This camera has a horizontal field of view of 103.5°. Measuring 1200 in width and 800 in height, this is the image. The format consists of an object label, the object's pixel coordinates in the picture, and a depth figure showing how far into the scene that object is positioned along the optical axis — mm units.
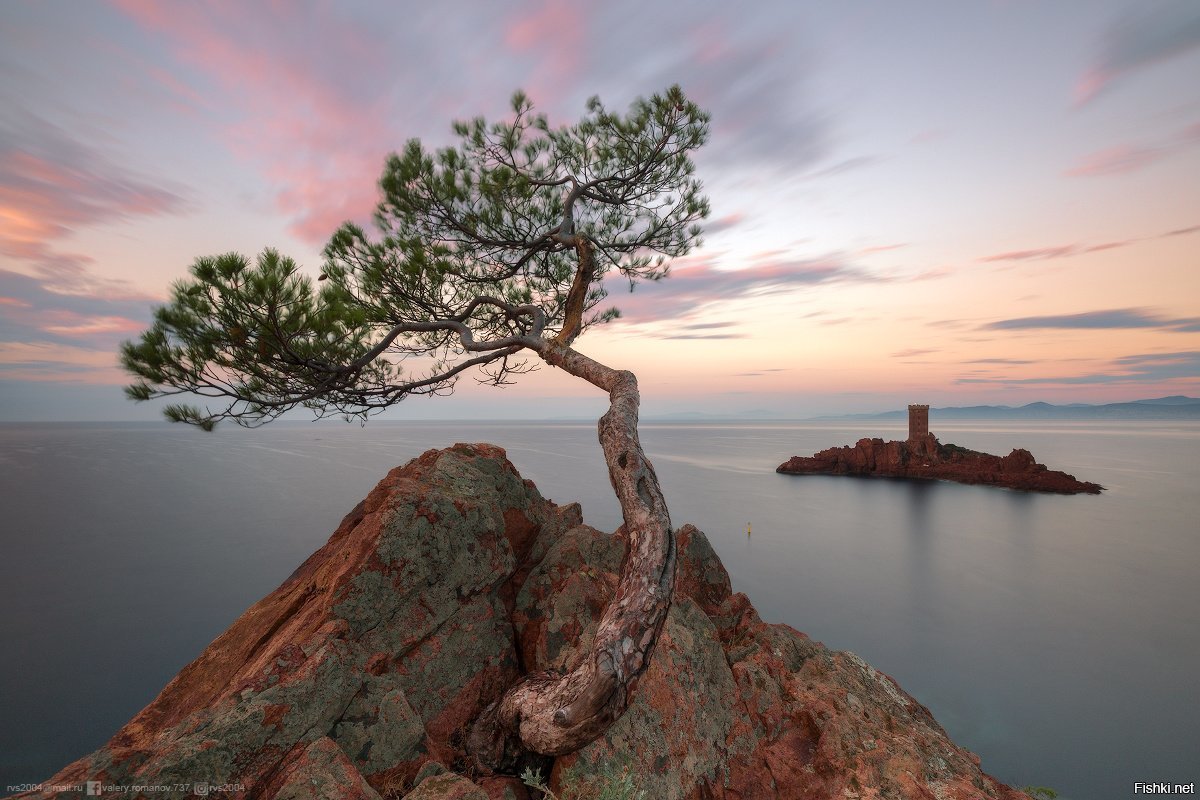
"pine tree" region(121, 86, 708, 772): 4352
